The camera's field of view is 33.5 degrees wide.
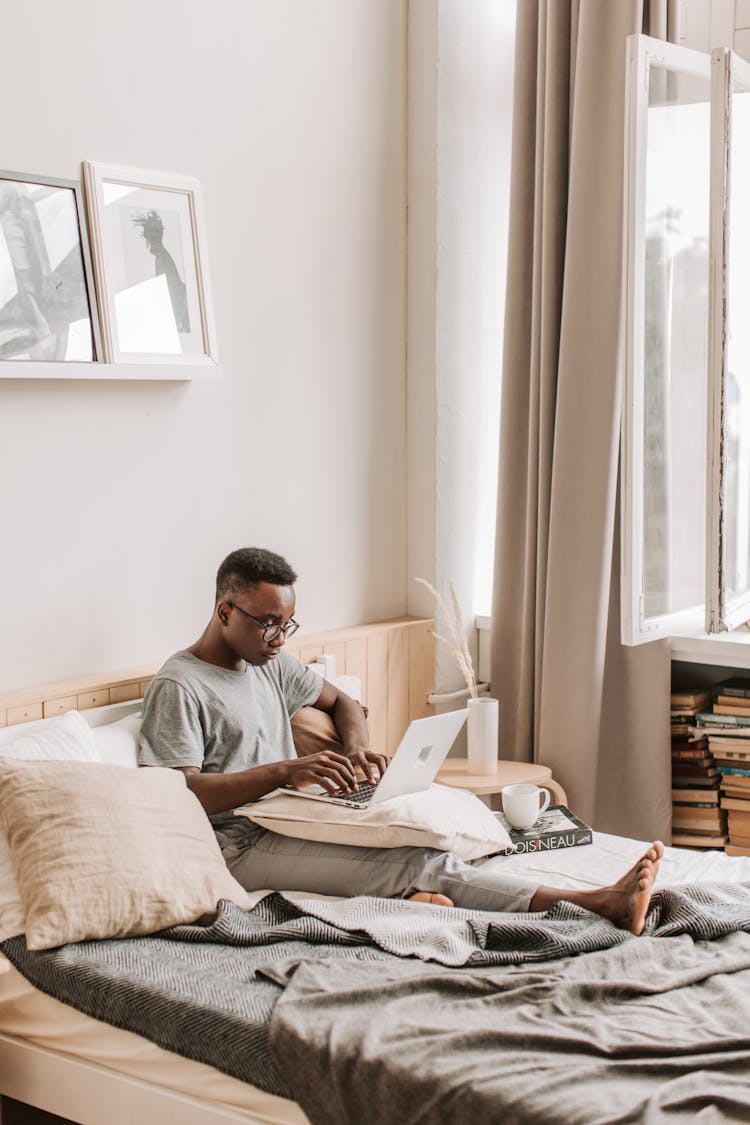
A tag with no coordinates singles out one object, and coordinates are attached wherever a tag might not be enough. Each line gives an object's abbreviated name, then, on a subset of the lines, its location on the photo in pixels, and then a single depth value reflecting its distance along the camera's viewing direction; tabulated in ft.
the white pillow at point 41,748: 6.95
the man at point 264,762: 7.64
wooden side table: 10.25
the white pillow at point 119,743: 7.97
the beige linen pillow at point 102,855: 6.79
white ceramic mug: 9.04
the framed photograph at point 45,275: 8.09
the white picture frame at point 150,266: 8.70
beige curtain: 10.58
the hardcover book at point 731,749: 10.82
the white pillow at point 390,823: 7.86
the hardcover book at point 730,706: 10.78
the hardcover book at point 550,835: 8.78
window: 8.85
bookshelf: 10.85
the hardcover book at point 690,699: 11.08
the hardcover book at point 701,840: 11.08
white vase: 10.59
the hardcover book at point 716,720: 10.80
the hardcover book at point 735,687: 10.80
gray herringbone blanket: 5.32
